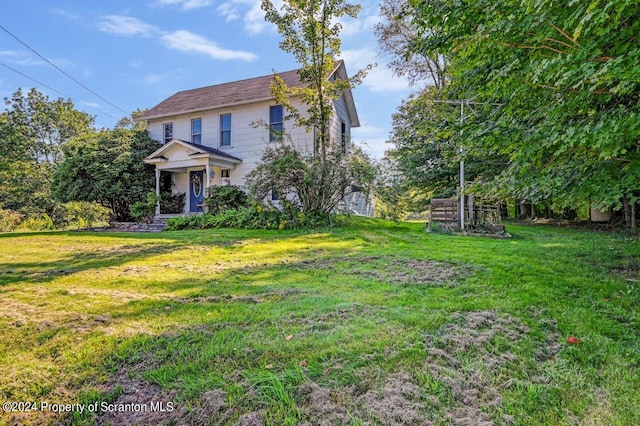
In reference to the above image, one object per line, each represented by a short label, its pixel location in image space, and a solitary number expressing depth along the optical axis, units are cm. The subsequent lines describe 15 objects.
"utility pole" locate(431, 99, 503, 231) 1038
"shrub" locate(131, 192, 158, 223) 1340
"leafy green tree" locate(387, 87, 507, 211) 1383
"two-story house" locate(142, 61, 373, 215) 1375
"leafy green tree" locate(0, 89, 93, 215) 1736
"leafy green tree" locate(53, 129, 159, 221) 1377
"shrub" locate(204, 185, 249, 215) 1278
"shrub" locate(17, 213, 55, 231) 1531
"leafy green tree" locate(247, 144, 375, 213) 1038
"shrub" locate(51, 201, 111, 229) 1931
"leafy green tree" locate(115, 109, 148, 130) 2471
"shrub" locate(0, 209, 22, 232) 1462
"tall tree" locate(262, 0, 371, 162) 1112
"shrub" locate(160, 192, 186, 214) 1455
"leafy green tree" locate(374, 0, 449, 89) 1741
